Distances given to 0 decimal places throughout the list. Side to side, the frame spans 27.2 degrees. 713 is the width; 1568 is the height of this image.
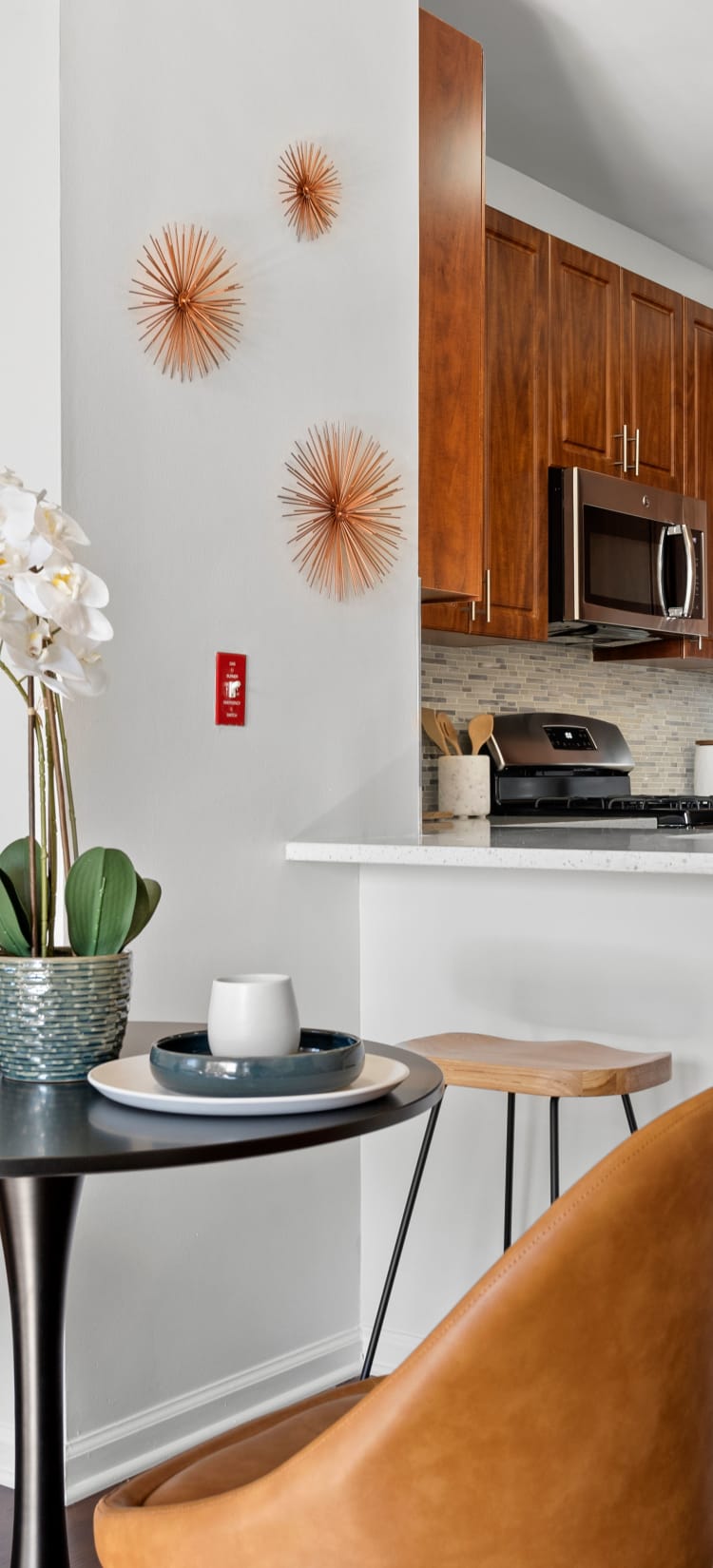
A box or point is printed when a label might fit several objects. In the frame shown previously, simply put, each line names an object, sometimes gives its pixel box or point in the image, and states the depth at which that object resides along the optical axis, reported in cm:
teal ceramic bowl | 130
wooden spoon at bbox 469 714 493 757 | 419
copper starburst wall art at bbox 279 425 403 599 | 274
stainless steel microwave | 402
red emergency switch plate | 255
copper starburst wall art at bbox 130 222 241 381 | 243
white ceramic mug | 134
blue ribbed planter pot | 144
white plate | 128
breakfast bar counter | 239
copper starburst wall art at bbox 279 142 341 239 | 271
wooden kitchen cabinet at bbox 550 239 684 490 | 408
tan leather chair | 98
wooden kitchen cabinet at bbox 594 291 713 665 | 463
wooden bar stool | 206
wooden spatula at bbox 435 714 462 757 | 410
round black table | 121
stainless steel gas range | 405
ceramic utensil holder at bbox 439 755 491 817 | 400
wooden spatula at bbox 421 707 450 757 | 408
